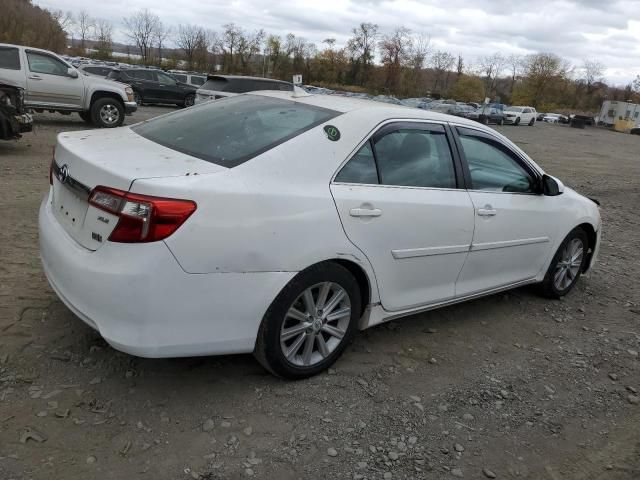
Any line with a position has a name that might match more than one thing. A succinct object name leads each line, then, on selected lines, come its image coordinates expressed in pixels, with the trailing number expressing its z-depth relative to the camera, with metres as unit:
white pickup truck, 12.37
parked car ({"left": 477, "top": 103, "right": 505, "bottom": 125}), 40.71
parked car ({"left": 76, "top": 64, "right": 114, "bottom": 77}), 24.06
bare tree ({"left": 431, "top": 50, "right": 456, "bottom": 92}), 92.03
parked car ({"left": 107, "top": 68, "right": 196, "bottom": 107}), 24.14
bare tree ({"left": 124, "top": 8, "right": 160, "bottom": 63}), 79.06
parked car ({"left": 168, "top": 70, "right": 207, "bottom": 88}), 27.55
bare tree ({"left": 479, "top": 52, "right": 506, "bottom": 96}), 101.69
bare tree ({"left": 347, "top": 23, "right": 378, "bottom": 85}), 78.44
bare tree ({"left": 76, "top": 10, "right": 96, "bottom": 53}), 92.07
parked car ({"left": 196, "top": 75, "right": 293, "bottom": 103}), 16.44
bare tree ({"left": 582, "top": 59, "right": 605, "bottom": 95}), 94.62
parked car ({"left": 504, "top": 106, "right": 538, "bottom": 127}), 44.62
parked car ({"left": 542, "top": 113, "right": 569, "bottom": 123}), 61.78
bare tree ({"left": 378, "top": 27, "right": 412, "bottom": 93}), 74.88
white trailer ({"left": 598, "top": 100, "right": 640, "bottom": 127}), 65.81
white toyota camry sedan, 2.59
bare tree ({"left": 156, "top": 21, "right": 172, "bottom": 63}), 80.34
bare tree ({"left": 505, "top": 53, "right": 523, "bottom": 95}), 100.72
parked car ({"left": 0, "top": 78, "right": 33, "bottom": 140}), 8.73
